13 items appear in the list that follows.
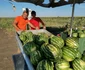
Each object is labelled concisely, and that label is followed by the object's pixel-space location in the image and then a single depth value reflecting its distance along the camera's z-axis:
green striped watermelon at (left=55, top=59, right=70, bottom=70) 0.89
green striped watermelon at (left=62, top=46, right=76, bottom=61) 0.94
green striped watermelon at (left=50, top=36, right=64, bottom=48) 1.05
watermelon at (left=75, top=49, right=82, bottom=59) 0.98
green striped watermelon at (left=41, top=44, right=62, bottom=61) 0.93
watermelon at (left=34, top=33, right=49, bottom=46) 1.28
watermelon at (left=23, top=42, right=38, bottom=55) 1.15
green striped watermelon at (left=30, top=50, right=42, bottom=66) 0.99
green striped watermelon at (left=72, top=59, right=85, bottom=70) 0.89
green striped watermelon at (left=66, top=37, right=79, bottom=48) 1.08
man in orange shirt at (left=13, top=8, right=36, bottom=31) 2.60
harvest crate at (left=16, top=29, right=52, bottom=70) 0.98
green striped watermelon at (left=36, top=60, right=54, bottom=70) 0.88
